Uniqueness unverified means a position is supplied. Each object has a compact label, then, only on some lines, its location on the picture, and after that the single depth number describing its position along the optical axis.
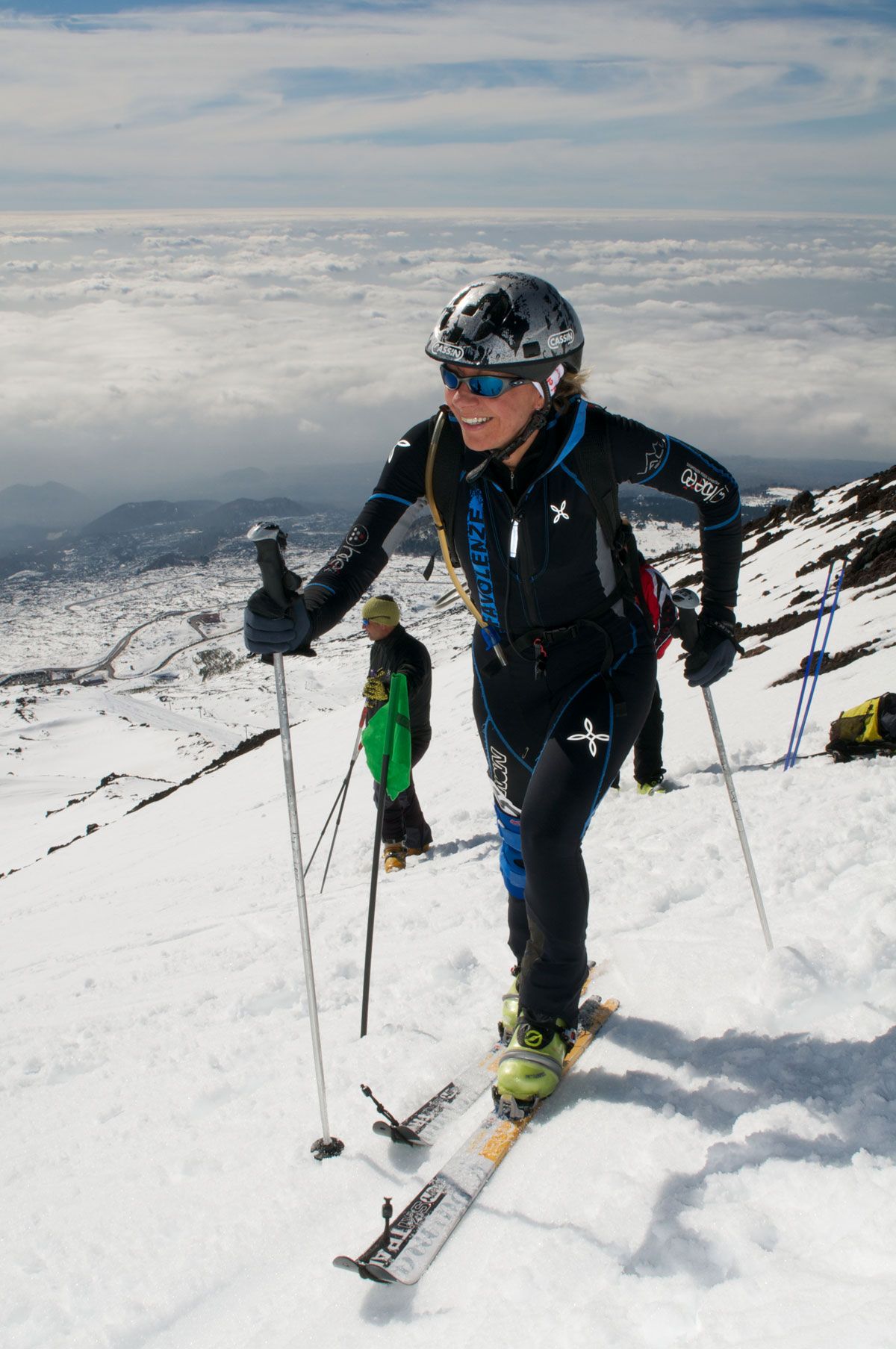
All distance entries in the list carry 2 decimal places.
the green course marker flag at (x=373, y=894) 4.30
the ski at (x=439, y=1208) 2.77
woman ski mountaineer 3.68
